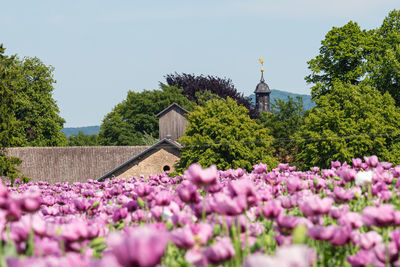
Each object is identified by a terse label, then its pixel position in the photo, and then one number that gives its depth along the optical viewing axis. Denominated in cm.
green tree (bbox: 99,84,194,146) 15275
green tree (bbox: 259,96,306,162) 10806
